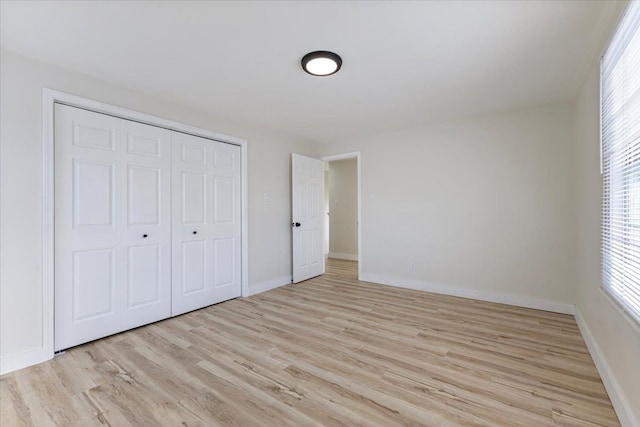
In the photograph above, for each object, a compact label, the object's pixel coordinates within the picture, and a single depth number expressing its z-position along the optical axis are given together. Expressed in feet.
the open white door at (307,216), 15.39
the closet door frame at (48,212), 7.54
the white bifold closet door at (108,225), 8.04
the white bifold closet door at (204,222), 10.71
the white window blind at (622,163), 4.88
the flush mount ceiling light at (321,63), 7.22
